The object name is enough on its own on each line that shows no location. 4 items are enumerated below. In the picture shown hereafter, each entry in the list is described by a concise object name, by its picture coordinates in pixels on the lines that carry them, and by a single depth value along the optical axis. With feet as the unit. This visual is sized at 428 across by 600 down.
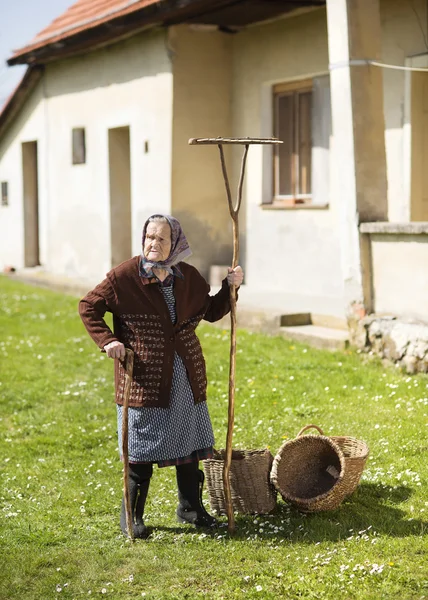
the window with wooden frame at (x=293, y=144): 37.14
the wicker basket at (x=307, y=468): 16.87
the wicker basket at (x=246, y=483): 16.72
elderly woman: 15.74
